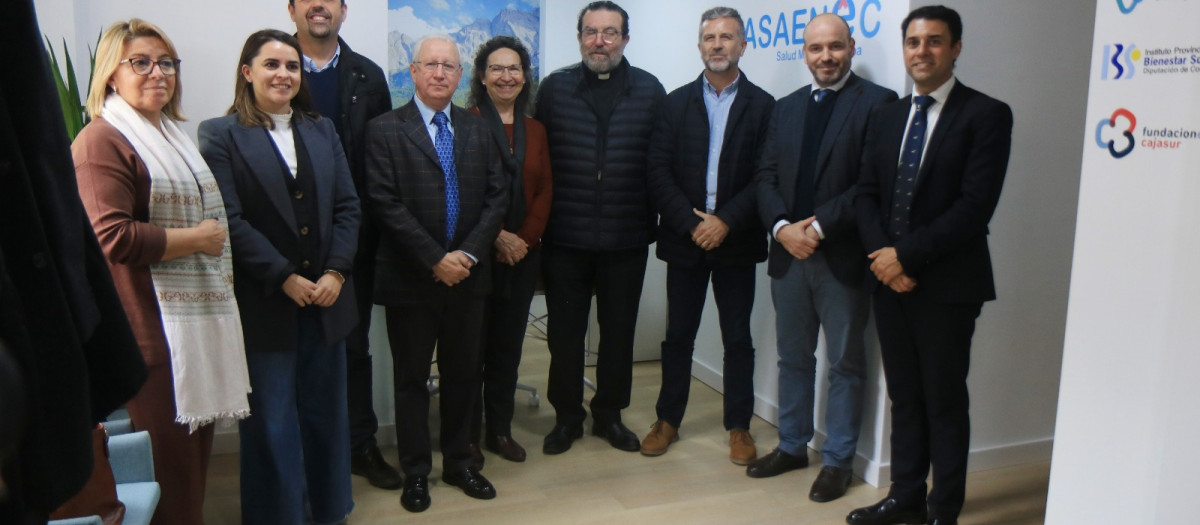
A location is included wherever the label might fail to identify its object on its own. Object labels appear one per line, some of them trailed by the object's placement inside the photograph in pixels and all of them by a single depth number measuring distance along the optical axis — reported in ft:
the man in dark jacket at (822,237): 10.62
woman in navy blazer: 8.39
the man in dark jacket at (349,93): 10.18
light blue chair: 6.98
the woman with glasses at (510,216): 11.37
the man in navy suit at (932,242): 9.08
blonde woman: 7.37
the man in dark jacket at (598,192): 11.79
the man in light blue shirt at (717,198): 11.63
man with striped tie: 9.96
